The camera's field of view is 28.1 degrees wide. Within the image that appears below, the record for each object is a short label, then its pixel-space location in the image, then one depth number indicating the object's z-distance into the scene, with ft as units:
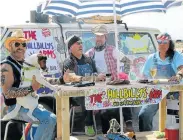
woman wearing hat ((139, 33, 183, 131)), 15.92
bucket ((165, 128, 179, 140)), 14.97
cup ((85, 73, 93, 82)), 14.15
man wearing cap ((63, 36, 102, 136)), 15.89
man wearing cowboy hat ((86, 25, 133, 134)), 18.60
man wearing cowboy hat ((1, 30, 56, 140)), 12.75
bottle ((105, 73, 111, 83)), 14.68
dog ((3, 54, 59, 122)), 13.03
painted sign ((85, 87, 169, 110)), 13.35
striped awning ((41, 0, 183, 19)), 16.87
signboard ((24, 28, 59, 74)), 19.29
